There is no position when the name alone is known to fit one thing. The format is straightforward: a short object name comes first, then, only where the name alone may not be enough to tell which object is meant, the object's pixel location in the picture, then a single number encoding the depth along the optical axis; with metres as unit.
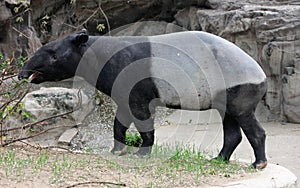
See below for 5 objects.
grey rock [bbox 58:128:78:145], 14.19
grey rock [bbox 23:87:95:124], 14.02
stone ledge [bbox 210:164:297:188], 6.99
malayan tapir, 8.08
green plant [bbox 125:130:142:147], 9.50
